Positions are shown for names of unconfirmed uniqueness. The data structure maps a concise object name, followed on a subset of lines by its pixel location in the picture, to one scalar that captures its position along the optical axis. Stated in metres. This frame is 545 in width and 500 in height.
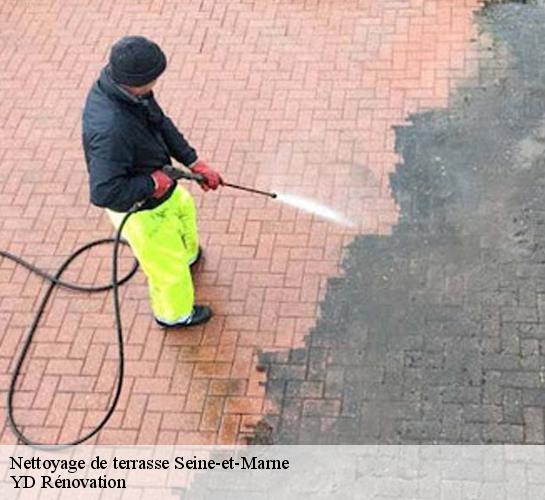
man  4.45
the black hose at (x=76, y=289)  5.05
